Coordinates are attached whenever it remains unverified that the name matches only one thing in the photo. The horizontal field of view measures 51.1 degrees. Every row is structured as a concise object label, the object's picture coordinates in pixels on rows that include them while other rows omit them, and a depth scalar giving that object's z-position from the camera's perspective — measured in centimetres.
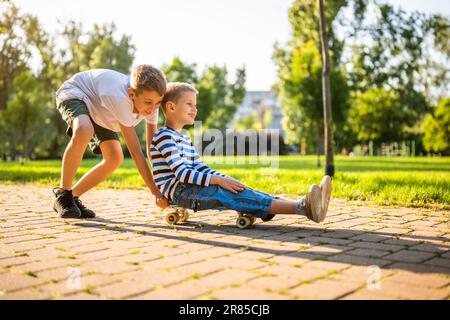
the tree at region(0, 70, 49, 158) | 1769
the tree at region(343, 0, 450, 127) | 2333
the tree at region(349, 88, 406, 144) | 3600
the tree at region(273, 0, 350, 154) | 1439
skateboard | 362
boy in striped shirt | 346
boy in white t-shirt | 377
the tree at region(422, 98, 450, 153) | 2964
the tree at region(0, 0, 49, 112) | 3125
